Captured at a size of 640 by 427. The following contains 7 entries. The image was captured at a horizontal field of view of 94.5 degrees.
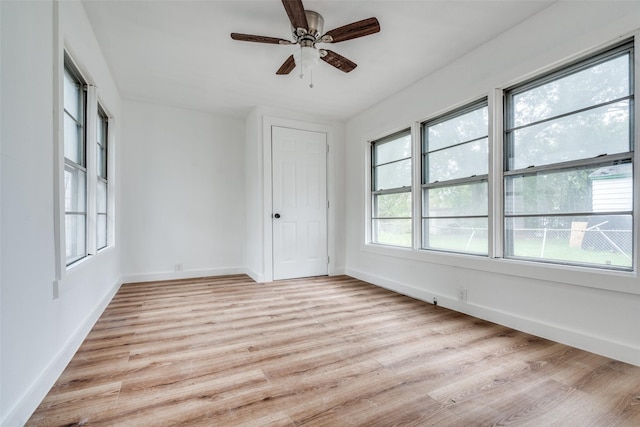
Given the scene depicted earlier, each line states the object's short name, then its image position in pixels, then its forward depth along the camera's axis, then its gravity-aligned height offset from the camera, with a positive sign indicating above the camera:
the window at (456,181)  2.85 +0.35
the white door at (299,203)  4.40 +0.19
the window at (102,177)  3.14 +0.42
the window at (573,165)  1.99 +0.37
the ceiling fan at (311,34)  2.00 +1.34
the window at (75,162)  2.18 +0.42
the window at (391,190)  3.82 +0.33
